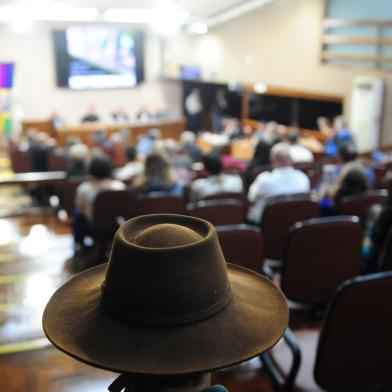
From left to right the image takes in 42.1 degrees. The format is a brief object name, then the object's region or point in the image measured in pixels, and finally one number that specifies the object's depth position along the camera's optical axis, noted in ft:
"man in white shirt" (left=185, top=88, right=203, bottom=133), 48.29
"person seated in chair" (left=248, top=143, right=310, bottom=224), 12.73
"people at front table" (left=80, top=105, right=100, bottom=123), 41.57
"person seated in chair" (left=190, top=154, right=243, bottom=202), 13.16
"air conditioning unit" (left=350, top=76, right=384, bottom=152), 26.02
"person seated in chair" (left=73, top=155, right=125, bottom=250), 13.48
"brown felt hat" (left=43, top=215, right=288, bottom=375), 2.89
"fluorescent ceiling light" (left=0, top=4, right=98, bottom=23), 34.22
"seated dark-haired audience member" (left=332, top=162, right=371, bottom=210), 12.00
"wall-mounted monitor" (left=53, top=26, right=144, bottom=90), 44.09
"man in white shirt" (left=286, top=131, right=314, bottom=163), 21.08
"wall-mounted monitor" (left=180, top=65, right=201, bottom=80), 45.68
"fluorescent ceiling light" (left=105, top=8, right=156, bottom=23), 37.91
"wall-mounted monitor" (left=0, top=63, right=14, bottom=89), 42.39
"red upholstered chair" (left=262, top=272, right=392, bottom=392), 5.58
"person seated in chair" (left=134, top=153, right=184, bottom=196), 13.79
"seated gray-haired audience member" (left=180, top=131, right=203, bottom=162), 26.32
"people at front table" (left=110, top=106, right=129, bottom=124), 43.16
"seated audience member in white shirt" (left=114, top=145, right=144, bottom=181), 18.49
